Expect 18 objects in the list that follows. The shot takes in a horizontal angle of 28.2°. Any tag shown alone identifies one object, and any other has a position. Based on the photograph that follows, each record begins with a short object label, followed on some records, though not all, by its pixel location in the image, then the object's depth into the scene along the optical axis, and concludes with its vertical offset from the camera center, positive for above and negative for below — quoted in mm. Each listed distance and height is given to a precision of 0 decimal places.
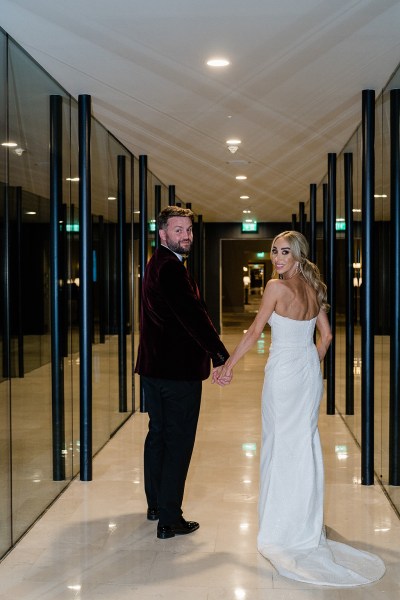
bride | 4270 -711
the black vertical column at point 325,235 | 9372 +655
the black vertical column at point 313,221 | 11934 +1028
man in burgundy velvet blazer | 4508 -374
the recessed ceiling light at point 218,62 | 5410 +1569
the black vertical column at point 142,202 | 9422 +1047
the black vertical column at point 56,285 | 5766 +36
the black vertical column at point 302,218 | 15848 +1443
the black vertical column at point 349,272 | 8148 +178
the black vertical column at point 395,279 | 5434 +70
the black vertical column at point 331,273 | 8961 +187
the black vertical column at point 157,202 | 11471 +1281
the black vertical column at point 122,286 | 8477 +45
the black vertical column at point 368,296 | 5938 -52
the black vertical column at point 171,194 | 12788 +1550
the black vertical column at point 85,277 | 6133 +105
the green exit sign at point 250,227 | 22359 +1784
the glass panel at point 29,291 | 4684 -2
